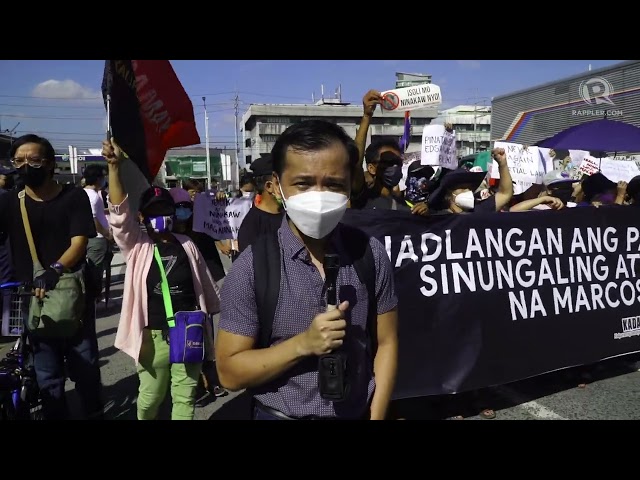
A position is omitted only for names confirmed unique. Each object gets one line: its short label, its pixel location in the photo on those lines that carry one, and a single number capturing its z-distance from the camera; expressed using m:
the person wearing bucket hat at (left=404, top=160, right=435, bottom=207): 4.04
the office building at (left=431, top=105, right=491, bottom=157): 90.31
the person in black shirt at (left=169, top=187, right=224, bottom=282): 3.71
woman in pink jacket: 3.16
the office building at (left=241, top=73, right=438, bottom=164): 84.00
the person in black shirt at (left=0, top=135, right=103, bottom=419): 3.13
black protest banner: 3.71
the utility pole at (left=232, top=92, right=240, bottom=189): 55.69
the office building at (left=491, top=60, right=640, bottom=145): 23.12
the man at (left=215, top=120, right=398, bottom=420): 1.51
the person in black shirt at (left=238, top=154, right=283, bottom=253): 3.80
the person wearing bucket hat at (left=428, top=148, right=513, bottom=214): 4.14
